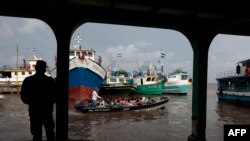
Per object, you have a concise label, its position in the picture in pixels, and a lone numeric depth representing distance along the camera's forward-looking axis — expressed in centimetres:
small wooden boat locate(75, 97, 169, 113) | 2177
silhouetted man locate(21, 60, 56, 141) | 517
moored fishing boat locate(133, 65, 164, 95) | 5208
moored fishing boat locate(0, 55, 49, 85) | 5425
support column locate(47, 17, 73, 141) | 705
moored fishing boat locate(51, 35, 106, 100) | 3334
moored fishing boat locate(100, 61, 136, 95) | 4816
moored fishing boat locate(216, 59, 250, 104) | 3203
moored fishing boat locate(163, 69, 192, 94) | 5525
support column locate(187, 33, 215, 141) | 839
